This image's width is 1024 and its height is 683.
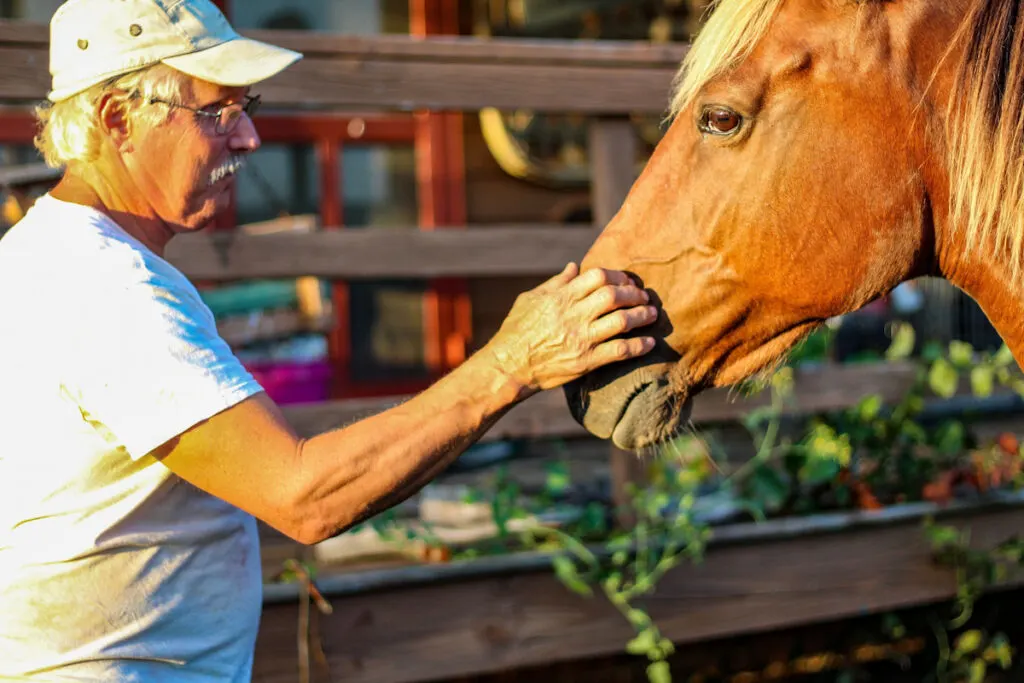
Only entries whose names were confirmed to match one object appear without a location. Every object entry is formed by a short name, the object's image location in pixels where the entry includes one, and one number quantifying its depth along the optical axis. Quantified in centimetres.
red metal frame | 605
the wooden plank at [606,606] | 283
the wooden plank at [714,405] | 284
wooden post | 320
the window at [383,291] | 609
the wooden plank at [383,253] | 281
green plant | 310
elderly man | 146
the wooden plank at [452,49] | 261
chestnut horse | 167
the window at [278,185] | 583
